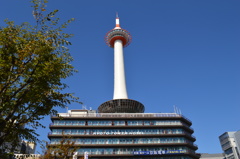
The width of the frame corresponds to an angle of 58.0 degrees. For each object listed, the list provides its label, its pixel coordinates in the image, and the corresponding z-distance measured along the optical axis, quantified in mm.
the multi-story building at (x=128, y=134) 66375
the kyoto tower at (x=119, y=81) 82750
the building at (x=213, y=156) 121312
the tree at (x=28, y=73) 12695
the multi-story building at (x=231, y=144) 99125
